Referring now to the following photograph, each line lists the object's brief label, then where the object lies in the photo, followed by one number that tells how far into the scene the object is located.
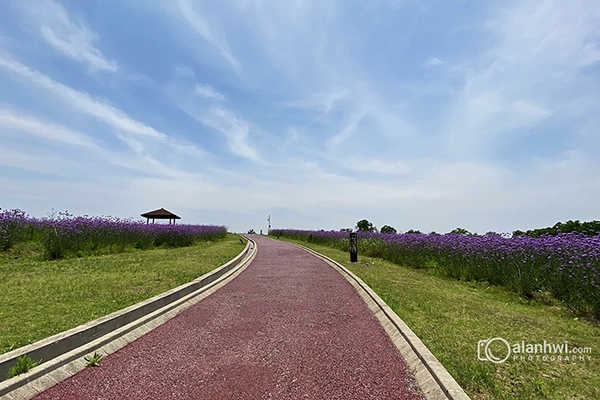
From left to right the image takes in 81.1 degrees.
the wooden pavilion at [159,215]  35.66
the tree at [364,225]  39.90
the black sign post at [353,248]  14.91
